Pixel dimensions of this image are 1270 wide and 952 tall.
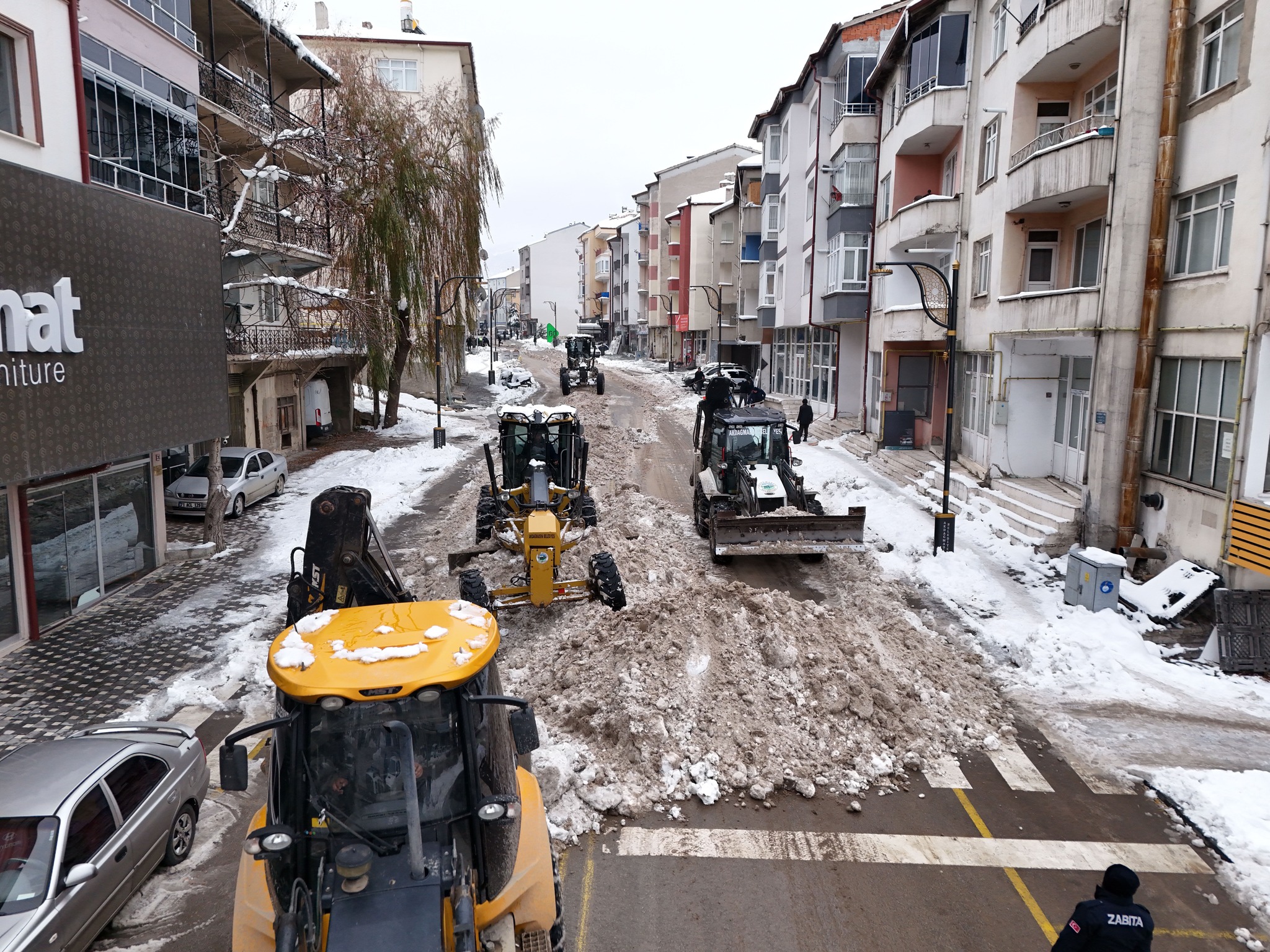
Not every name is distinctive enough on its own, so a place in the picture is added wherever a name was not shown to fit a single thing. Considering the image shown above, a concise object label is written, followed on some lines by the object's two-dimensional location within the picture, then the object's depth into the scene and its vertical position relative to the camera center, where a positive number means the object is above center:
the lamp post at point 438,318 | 27.48 +1.21
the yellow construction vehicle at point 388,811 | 4.23 -2.42
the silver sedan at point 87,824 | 5.55 -3.45
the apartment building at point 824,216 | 30.11 +5.80
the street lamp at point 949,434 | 15.84 -1.40
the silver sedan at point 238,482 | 19.03 -3.02
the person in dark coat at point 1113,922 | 4.74 -3.12
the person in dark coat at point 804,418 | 29.42 -2.01
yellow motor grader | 11.90 -2.49
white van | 30.58 -1.96
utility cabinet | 12.60 -3.20
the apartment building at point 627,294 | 87.19 +7.07
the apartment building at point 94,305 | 10.58 +0.67
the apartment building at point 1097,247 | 12.55 +2.21
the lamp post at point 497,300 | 65.38 +7.61
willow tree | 26.50 +5.15
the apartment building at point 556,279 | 125.62 +11.64
